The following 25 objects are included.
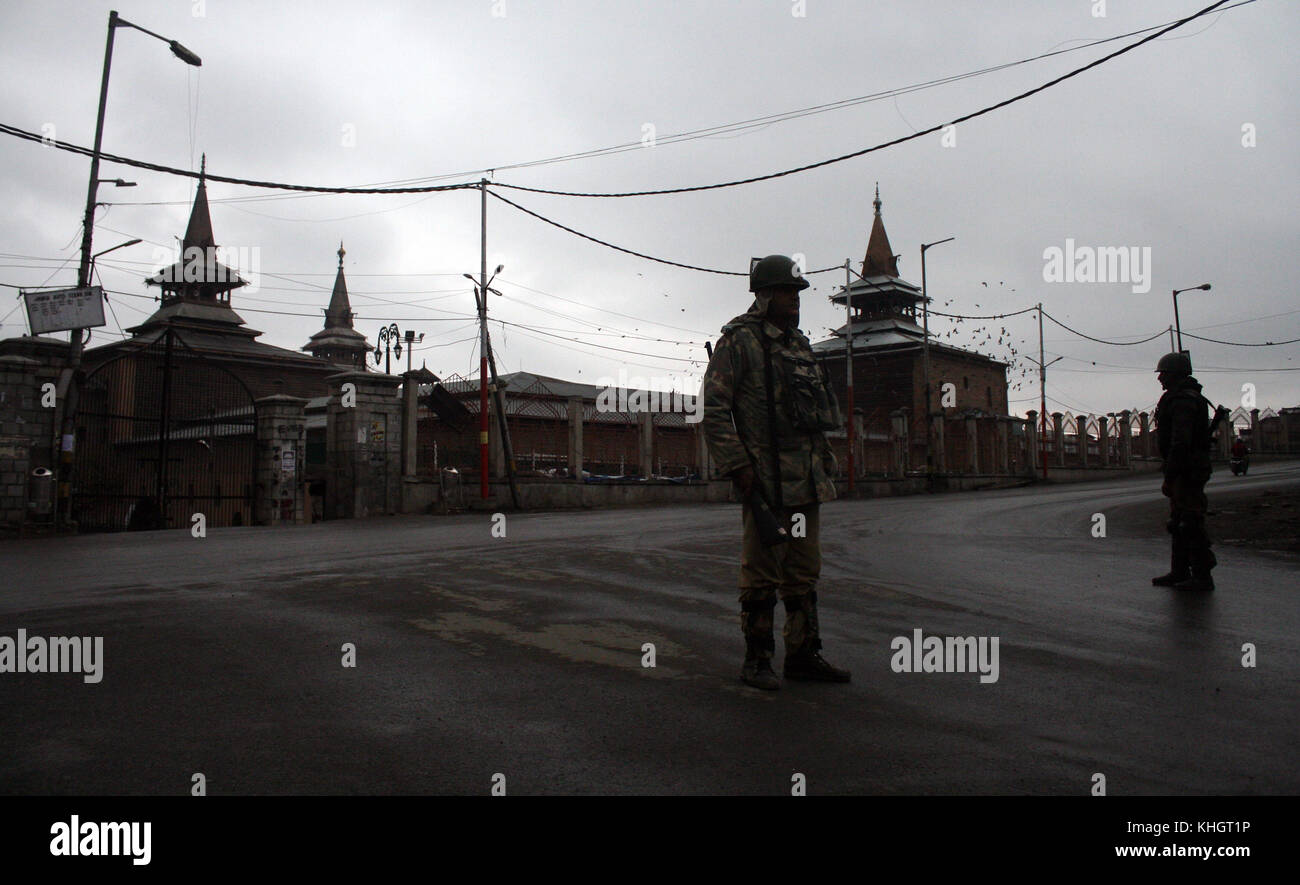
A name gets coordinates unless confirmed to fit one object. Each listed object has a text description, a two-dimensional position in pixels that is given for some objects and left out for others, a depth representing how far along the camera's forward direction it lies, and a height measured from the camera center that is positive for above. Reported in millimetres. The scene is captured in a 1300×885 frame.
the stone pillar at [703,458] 29508 +215
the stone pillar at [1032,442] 39094 +941
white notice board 15258 +2955
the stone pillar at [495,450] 23875 +475
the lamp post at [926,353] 33650 +4538
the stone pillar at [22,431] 14672 +712
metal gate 18156 +332
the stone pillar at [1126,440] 44875 +1144
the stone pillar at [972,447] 39156 +721
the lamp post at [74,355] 15281 +2157
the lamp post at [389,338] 26873 +4841
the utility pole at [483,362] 21984 +2808
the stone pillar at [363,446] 19812 +513
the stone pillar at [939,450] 36688 +561
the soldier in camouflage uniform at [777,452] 3908 +48
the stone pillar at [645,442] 27578 +766
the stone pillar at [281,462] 19359 +144
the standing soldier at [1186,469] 6699 -68
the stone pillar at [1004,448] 40594 +689
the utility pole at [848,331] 33056 +5517
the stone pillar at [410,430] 20938 +931
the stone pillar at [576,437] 25344 +875
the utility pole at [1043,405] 37666 +2728
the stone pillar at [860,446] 35312 +761
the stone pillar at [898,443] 35031 +872
